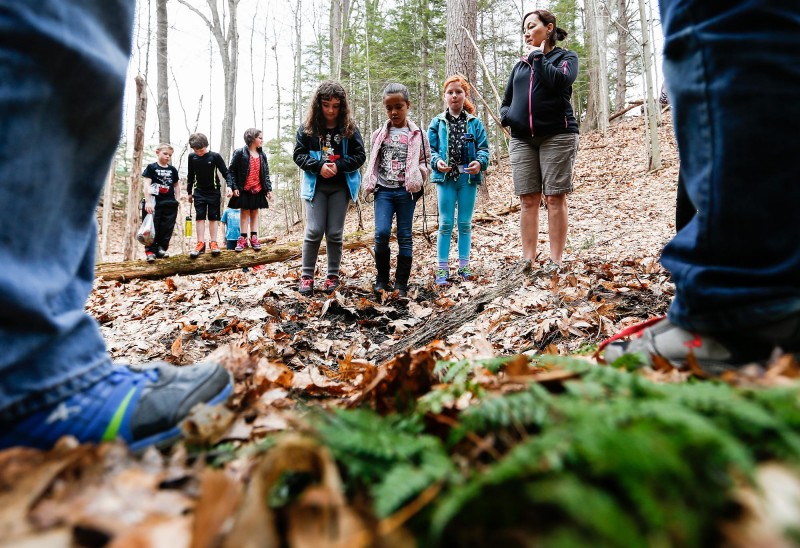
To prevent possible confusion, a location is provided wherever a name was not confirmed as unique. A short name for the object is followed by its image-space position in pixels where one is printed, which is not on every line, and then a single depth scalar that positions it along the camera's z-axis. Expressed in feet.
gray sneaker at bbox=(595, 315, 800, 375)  3.31
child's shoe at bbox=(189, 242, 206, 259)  25.14
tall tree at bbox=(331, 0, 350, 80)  51.35
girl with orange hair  16.55
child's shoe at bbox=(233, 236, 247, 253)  26.86
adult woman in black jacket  13.56
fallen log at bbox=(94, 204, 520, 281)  20.68
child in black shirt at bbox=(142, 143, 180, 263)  25.08
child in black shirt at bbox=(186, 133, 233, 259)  26.40
